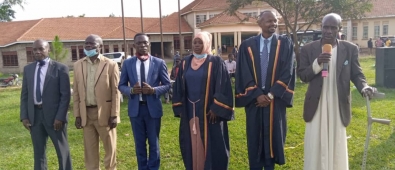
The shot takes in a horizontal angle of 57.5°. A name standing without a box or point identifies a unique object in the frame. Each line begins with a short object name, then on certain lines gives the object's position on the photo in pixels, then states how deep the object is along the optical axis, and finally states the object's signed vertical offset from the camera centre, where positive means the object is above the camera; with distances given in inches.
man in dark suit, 175.8 -24.0
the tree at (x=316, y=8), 585.6 +59.7
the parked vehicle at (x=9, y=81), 869.2 -71.7
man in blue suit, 178.1 -23.4
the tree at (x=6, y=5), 869.8 +114.2
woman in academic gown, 161.9 -26.4
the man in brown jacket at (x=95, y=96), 177.6 -22.9
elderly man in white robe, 147.9 -22.3
